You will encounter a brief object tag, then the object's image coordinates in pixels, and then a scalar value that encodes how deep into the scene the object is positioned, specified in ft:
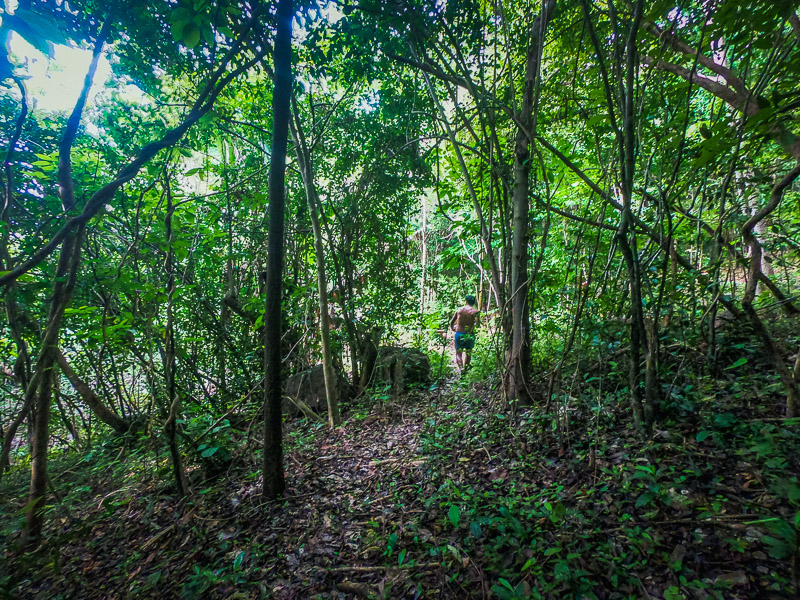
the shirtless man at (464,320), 21.76
